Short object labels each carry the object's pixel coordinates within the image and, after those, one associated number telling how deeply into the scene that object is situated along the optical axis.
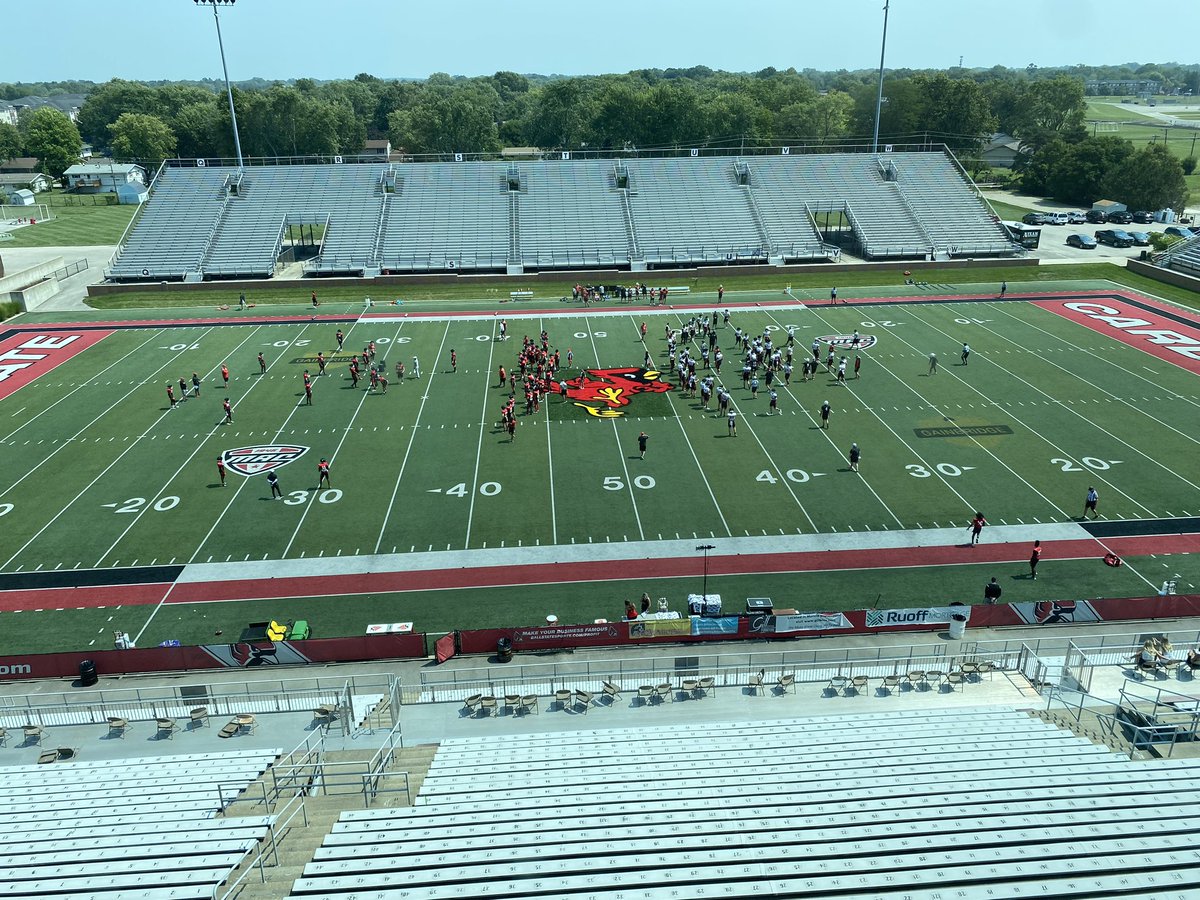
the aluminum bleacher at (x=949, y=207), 62.88
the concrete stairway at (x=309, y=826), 11.92
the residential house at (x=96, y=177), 104.35
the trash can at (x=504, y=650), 20.56
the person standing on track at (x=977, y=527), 25.02
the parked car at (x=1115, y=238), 66.50
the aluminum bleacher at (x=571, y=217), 61.53
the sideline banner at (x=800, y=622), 21.00
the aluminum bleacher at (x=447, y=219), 60.97
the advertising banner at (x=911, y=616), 21.14
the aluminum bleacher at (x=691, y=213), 61.72
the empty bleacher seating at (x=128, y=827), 11.39
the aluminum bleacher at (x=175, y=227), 59.19
